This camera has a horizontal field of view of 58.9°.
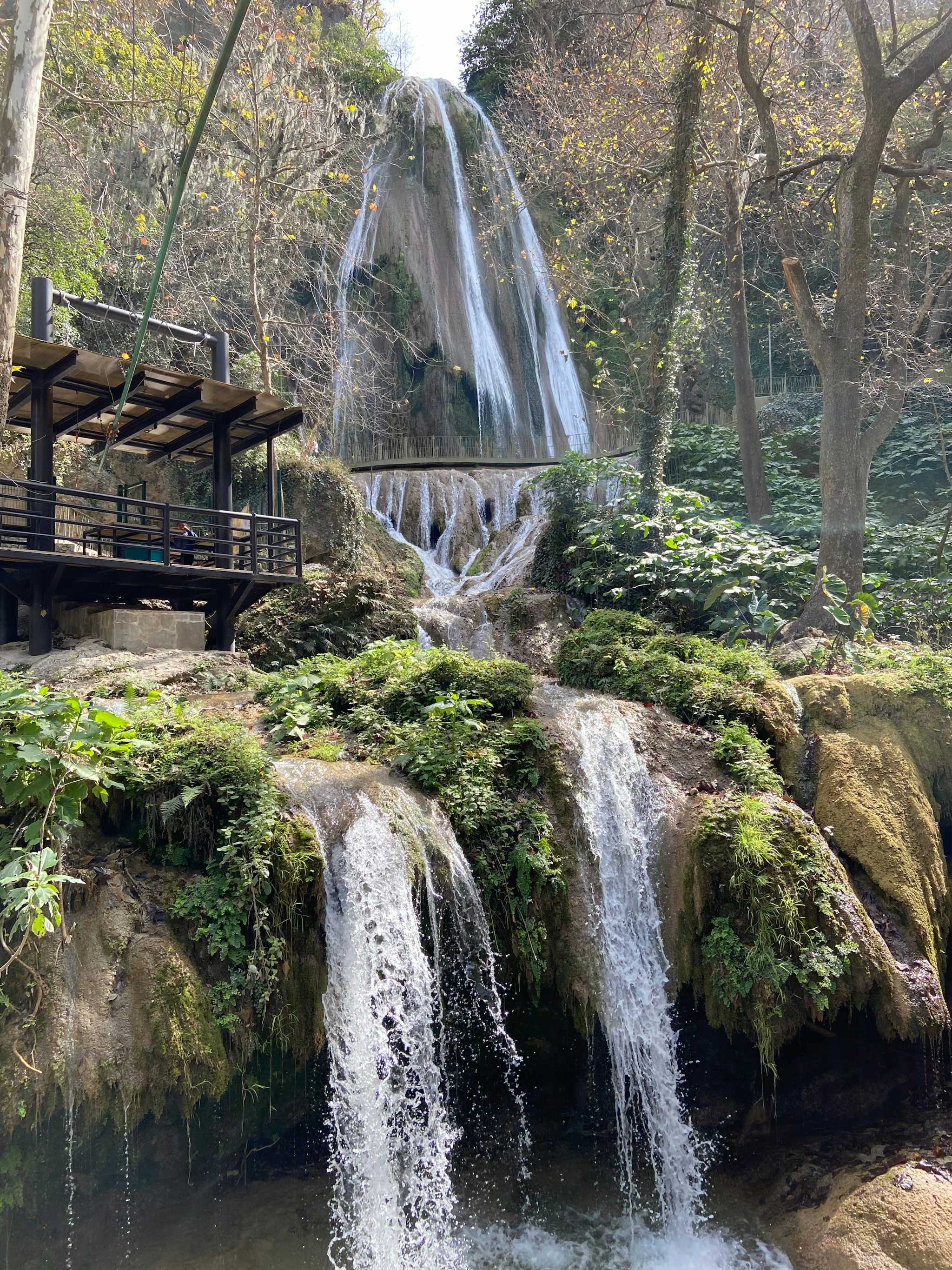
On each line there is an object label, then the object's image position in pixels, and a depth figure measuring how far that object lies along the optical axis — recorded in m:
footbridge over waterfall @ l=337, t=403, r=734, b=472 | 24.05
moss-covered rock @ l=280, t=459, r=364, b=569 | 15.80
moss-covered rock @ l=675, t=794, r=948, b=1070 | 6.59
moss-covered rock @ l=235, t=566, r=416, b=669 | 12.82
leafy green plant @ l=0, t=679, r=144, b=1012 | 5.20
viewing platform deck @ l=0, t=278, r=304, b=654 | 10.20
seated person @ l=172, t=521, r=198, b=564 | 11.39
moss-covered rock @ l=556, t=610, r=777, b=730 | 8.67
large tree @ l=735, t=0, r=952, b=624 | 11.30
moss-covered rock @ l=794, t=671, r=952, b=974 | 7.42
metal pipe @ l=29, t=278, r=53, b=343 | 10.91
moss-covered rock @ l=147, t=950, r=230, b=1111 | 5.34
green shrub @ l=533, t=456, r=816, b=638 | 12.46
